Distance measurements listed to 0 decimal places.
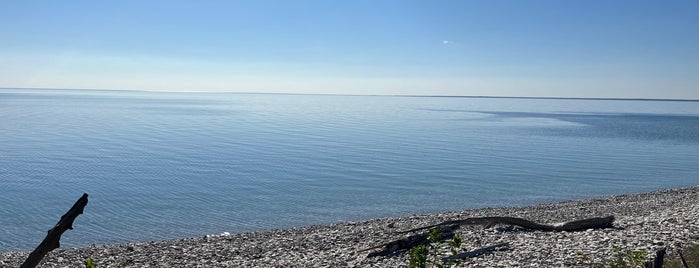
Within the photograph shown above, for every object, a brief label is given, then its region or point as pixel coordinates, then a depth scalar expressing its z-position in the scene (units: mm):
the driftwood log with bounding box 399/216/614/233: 18750
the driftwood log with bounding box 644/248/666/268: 11688
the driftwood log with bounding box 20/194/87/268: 6843
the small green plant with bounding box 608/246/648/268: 10666
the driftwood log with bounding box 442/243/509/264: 14948
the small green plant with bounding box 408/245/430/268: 8969
